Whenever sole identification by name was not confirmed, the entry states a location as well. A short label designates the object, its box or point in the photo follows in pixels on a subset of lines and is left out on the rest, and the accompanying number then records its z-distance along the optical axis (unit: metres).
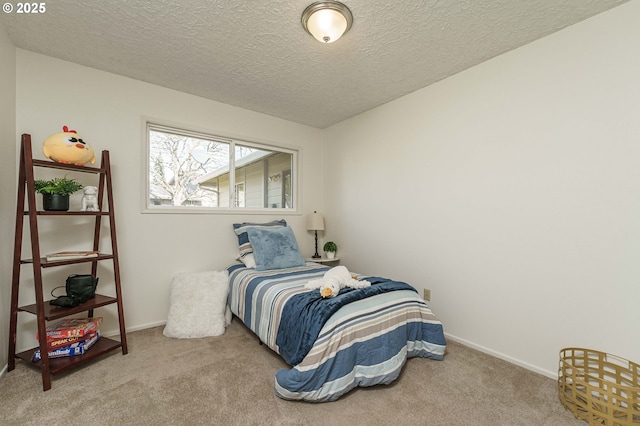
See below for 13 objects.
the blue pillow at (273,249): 2.85
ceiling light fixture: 1.67
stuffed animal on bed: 1.95
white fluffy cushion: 2.51
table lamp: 3.74
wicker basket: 1.41
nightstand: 3.61
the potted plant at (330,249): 3.64
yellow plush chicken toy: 1.93
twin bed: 1.62
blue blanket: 1.71
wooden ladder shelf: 1.75
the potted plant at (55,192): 1.91
